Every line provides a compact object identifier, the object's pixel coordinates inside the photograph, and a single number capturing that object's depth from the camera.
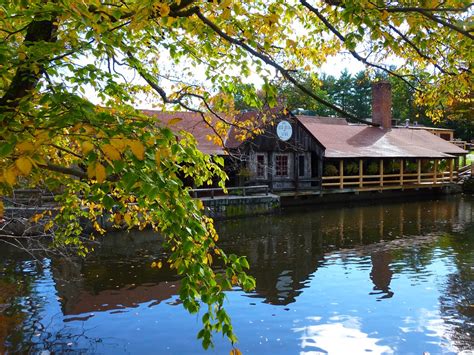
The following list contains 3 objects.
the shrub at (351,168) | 29.77
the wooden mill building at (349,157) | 27.23
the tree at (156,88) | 2.30
